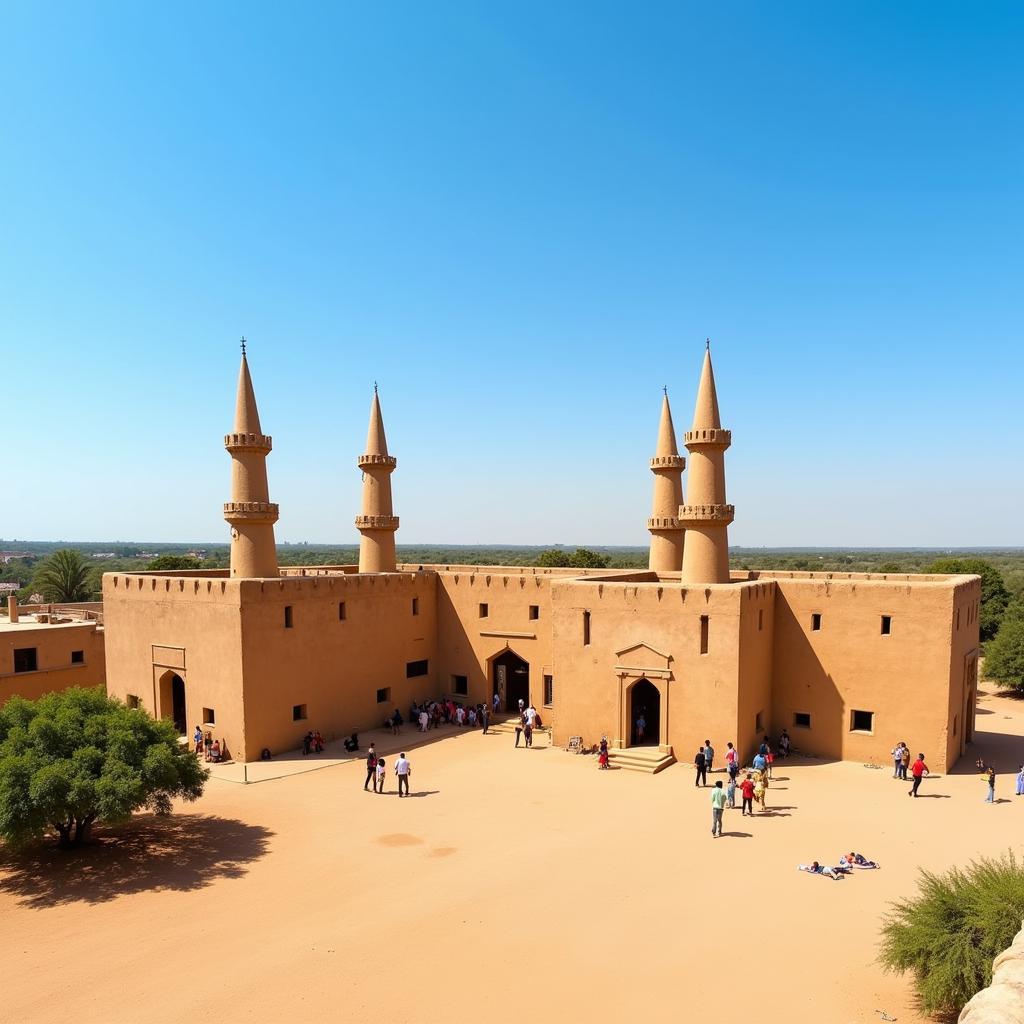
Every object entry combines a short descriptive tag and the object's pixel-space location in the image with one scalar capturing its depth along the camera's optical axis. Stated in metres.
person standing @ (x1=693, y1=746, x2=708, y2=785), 19.73
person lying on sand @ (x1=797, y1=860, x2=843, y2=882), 14.44
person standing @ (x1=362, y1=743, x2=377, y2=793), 19.66
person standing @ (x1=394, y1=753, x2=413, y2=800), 19.08
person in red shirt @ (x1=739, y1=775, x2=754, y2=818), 17.72
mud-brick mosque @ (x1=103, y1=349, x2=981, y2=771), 21.81
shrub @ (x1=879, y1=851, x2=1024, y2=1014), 9.55
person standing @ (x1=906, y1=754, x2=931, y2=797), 19.14
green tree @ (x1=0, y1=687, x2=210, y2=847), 14.34
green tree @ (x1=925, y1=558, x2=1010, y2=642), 45.94
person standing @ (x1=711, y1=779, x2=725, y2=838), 16.16
